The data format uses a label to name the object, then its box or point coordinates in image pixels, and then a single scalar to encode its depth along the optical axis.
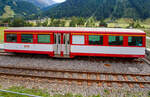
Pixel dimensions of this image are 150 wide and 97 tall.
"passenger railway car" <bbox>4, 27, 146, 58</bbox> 14.59
